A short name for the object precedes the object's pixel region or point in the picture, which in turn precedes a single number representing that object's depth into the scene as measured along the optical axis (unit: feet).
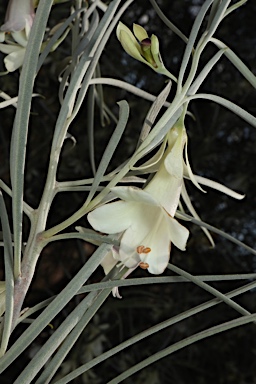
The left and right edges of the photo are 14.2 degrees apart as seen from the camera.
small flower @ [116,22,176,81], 0.69
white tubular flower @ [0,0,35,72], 0.85
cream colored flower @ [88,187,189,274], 0.68
